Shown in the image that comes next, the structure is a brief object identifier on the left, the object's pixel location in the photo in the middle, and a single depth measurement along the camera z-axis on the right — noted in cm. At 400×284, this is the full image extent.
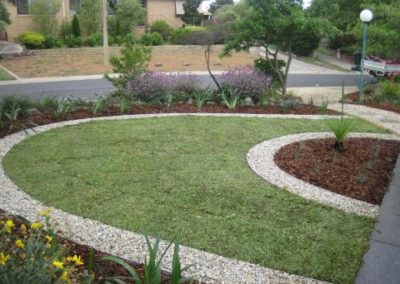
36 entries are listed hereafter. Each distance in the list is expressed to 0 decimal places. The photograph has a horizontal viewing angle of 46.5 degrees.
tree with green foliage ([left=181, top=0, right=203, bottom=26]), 3375
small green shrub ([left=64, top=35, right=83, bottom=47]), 2545
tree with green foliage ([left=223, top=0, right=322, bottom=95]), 1203
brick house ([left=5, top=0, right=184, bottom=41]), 2744
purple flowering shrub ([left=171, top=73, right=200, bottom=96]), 1201
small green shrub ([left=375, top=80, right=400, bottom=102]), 1328
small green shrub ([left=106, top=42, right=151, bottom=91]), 1157
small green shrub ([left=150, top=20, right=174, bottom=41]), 2998
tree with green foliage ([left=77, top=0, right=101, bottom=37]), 2705
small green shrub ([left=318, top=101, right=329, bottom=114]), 1123
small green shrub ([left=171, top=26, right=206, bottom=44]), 2830
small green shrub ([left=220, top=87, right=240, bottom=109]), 1138
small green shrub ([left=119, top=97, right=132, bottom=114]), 1063
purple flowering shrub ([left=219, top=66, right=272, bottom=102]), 1173
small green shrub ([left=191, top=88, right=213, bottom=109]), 1138
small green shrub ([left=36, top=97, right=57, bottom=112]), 1045
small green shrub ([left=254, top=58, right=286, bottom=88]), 1380
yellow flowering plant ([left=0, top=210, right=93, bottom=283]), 280
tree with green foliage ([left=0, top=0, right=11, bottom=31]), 2270
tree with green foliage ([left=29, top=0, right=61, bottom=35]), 2655
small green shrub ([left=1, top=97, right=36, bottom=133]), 896
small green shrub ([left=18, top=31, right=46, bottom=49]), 2473
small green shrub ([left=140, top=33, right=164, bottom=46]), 2732
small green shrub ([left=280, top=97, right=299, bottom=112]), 1138
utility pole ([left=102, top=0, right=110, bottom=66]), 2159
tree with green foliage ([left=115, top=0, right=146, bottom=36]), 2864
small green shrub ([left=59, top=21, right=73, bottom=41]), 2683
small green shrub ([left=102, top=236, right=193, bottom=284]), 327
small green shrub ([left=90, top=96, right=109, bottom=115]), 1050
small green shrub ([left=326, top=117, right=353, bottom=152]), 746
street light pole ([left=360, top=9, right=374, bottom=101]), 1284
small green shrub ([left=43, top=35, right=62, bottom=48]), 2509
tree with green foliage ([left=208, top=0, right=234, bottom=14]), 3922
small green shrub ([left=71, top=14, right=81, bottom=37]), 2670
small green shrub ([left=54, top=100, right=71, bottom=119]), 993
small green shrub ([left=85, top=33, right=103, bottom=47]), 2598
